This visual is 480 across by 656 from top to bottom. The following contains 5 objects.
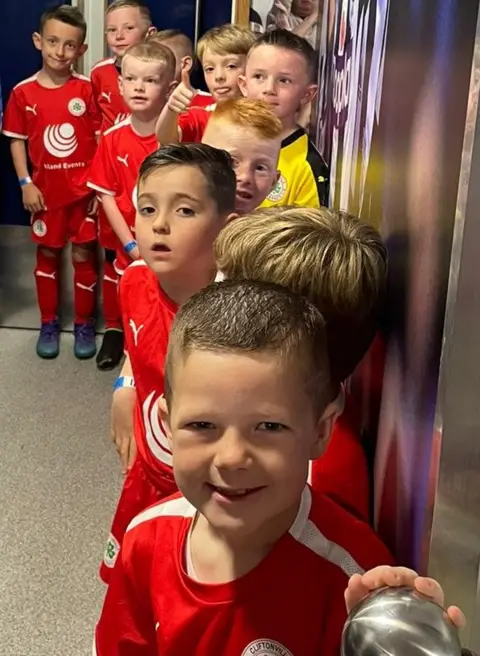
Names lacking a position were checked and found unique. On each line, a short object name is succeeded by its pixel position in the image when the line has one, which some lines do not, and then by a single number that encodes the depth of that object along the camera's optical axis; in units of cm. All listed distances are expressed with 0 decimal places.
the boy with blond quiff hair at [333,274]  106
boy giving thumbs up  277
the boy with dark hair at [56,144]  392
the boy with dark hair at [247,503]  80
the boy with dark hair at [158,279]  150
